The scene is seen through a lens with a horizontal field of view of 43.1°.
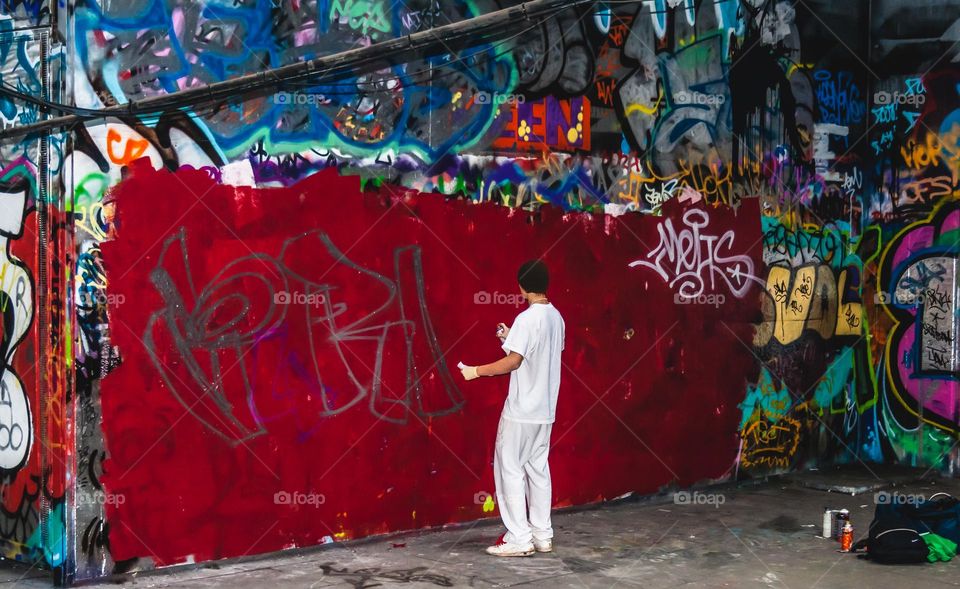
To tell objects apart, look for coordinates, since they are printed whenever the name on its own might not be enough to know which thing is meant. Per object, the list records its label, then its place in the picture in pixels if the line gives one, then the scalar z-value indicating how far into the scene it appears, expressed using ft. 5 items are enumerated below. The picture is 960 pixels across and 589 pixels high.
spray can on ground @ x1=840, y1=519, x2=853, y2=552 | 28.14
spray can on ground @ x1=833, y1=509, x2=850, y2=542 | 28.89
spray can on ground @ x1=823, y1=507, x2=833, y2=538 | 29.63
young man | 26.45
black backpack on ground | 26.71
